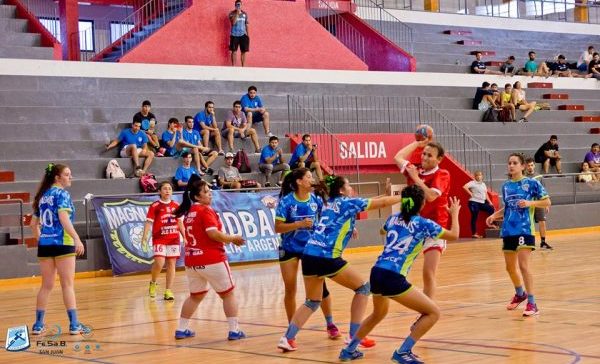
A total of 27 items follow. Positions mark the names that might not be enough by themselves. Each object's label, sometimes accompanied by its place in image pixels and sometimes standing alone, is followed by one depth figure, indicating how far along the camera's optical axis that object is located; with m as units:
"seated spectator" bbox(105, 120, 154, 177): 23.61
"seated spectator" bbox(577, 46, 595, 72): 38.31
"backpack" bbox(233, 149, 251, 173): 24.97
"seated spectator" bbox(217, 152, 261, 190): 23.30
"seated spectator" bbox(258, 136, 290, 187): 24.86
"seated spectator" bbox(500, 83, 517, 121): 32.62
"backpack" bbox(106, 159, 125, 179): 23.11
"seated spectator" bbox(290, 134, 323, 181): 25.03
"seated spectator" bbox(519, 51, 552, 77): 36.31
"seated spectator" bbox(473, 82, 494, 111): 32.59
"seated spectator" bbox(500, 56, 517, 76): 35.59
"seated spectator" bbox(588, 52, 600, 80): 37.97
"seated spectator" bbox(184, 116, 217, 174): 24.20
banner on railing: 20.50
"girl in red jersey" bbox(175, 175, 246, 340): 10.88
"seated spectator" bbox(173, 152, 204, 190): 22.81
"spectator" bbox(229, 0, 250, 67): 29.25
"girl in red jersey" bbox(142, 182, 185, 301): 15.47
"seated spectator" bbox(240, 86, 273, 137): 26.86
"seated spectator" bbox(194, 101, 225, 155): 25.30
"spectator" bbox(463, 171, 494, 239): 27.20
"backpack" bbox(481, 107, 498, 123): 32.38
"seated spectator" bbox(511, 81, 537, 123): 33.06
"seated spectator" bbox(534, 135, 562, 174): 30.47
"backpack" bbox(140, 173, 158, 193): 22.73
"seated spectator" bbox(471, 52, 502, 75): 35.16
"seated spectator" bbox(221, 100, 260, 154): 26.03
